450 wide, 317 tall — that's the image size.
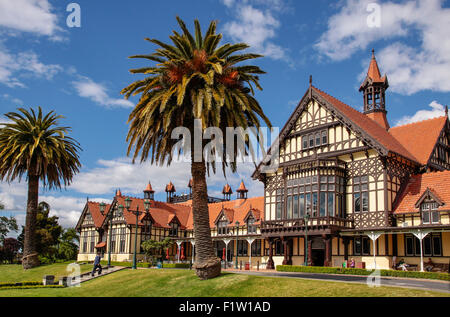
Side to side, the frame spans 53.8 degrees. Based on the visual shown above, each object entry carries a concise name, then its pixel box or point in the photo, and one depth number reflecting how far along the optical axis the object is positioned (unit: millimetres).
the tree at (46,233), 65062
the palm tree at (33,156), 45750
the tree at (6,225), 75625
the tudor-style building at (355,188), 36844
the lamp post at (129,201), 33766
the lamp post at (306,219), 37031
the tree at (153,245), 53000
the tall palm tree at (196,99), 24719
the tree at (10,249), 74062
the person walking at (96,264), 32469
